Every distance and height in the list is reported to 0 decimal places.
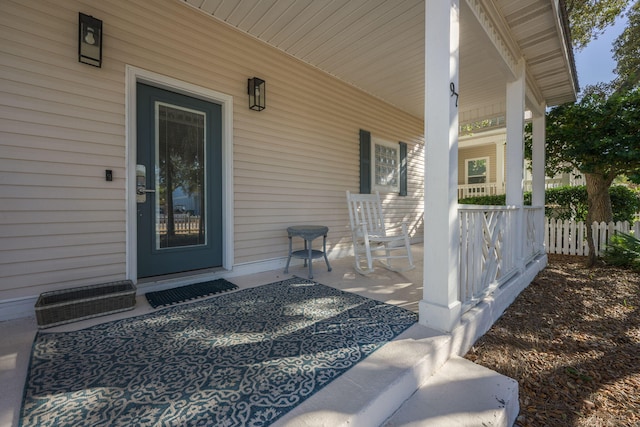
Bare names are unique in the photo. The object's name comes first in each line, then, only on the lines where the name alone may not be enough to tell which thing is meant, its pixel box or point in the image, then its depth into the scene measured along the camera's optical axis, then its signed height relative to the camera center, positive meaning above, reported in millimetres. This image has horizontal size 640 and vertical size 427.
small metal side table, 3107 -289
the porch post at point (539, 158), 4371 +876
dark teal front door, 2639 +293
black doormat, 2342 -770
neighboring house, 8828 +1717
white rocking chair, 3301 -255
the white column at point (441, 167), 1764 +298
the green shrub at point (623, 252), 3936 -593
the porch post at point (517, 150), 3203 +739
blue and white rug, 1122 -817
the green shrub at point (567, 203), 5695 +199
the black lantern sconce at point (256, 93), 3184 +1397
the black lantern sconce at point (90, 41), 2193 +1391
